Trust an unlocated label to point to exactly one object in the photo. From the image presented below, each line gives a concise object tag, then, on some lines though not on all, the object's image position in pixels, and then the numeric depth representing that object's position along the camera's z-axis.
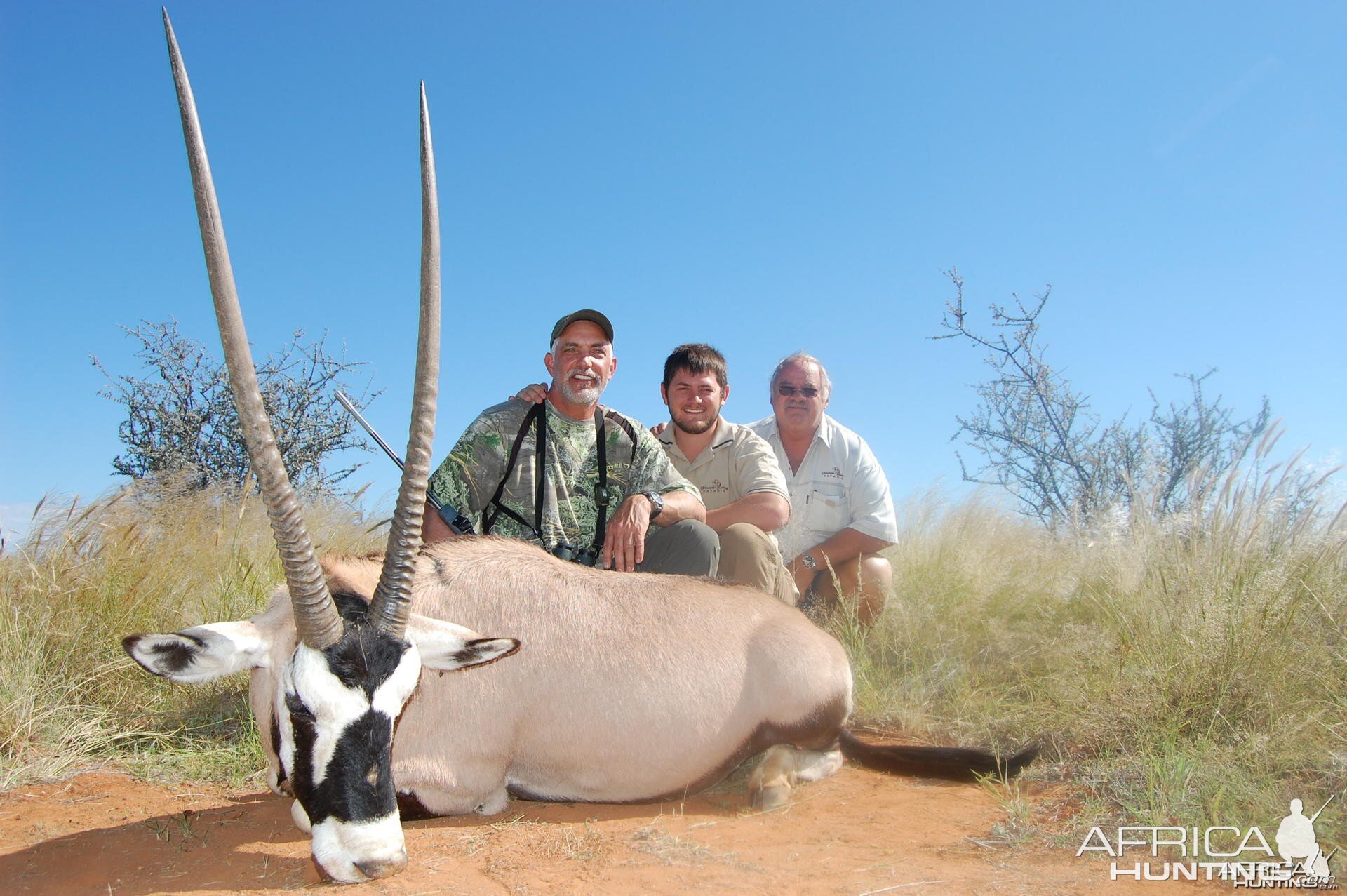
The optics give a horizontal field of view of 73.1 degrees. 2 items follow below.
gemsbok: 2.72
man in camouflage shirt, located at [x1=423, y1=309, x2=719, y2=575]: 5.03
